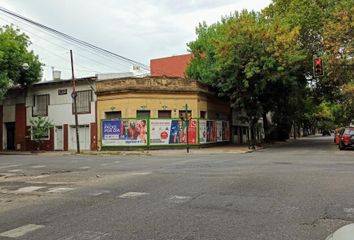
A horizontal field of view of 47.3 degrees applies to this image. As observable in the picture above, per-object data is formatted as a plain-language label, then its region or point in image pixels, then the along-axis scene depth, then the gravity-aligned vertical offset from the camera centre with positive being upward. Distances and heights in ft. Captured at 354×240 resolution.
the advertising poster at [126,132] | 111.55 +2.18
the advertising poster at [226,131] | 136.84 +2.39
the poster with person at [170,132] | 112.16 +2.00
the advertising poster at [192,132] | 115.37 +1.89
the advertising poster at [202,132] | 118.01 +1.89
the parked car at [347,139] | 102.27 -0.97
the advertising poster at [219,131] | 130.12 +2.28
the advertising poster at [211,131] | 122.93 +2.22
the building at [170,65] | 174.81 +32.72
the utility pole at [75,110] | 111.24 +8.67
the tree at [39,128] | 122.21 +4.23
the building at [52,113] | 121.19 +9.15
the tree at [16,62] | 118.32 +24.76
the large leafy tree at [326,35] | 85.51 +23.92
